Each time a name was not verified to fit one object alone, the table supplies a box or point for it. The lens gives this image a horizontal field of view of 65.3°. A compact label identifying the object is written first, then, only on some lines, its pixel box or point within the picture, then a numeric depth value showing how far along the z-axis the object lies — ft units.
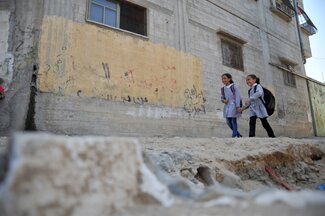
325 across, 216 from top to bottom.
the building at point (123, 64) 13.56
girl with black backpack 15.21
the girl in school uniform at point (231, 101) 15.79
